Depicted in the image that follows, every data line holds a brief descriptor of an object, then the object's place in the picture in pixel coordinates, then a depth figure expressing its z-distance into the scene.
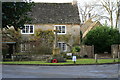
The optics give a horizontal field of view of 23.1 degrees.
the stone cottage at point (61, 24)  46.32
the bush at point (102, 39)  43.89
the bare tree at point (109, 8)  51.19
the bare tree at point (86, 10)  57.64
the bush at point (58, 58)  30.96
